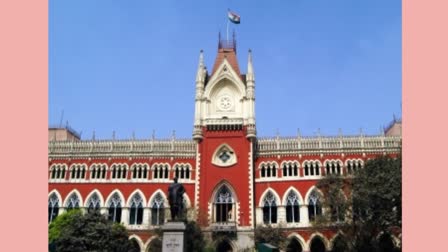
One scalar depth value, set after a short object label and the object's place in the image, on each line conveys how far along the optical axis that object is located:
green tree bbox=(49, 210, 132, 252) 35.16
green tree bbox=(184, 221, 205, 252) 36.66
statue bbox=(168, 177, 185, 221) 20.00
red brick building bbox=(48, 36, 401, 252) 43.47
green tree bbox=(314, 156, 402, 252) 34.19
